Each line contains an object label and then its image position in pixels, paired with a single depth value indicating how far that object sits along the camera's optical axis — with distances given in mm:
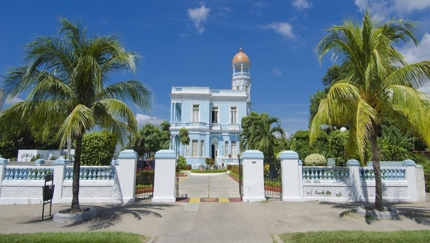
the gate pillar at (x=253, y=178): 10758
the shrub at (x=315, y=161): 14164
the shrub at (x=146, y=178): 14445
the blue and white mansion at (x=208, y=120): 34594
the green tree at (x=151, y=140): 33781
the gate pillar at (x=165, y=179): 10602
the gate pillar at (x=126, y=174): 10547
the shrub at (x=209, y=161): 33181
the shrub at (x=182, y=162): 30927
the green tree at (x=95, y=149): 13797
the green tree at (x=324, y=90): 32344
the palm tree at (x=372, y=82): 7566
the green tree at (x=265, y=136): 19986
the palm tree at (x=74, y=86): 7645
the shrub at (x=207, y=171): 28009
